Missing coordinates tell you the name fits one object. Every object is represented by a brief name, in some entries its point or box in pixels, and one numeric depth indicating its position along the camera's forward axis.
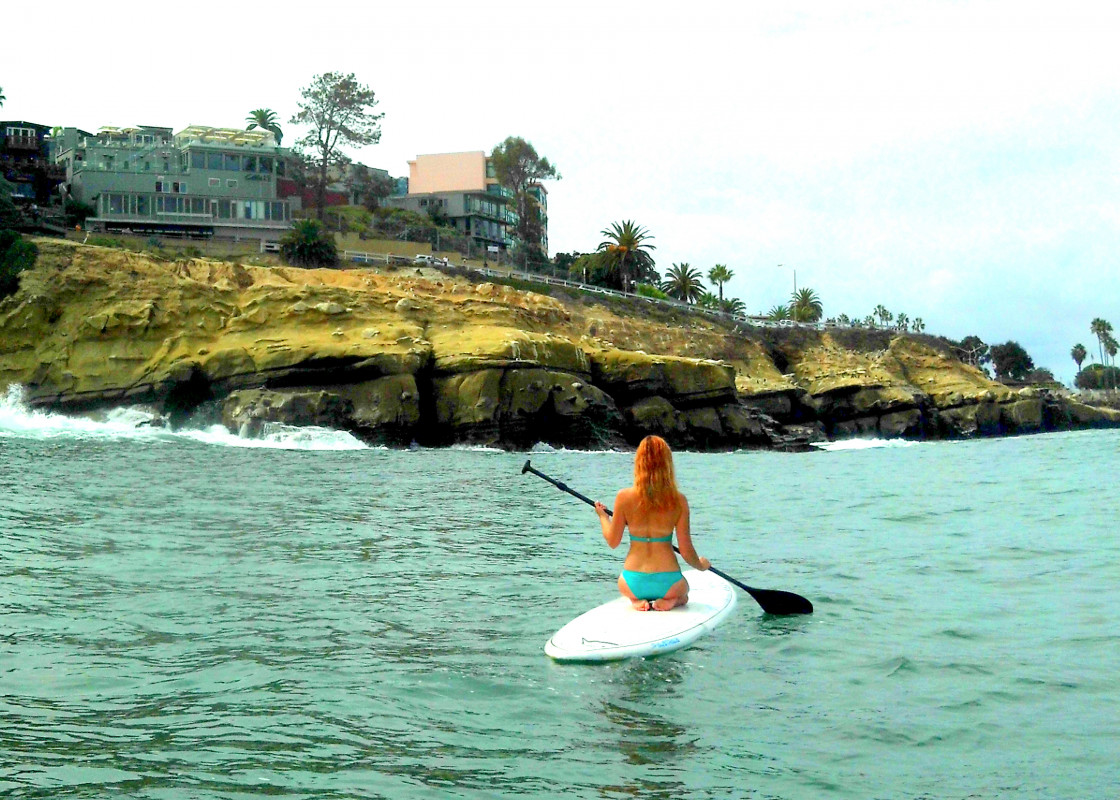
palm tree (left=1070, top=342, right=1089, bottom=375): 155.88
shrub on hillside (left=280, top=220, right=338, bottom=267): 57.91
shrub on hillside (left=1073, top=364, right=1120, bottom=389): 143.12
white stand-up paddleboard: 8.23
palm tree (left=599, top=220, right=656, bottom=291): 83.50
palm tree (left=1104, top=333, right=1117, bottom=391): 147.62
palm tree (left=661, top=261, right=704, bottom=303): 91.12
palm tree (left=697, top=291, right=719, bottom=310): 93.00
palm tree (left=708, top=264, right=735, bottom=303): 111.62
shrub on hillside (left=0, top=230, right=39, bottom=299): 43.81
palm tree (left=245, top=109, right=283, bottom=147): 99.50
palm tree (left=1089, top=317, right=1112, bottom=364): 145.38
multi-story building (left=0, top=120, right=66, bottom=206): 73.88
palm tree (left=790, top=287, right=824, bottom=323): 104.62
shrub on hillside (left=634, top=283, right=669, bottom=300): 77.75
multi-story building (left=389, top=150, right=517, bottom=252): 88.44
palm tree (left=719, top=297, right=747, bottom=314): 96.25
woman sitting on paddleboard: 8.98
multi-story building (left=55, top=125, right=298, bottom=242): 63.75
